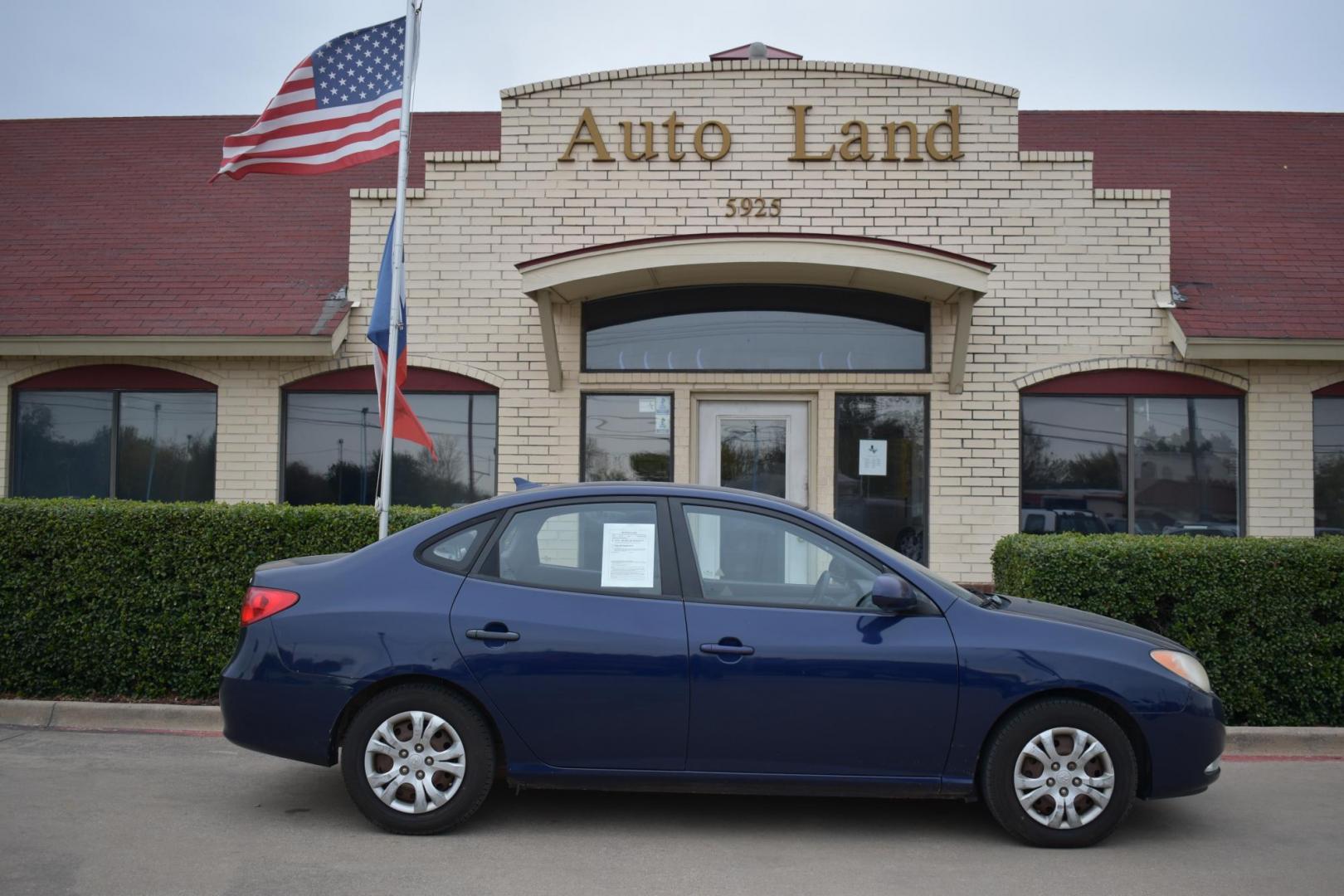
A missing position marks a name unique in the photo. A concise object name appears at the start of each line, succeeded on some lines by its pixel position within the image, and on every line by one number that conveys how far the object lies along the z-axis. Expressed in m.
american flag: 8.37
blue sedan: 5.10
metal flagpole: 8.23
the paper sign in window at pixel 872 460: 10.25
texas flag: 8.34
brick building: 10.16
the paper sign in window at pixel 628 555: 5.31
